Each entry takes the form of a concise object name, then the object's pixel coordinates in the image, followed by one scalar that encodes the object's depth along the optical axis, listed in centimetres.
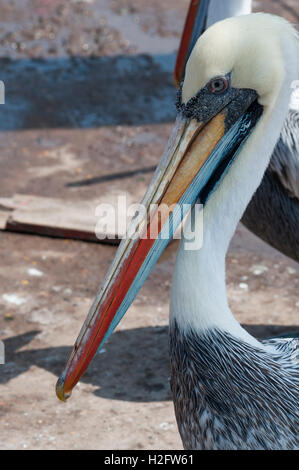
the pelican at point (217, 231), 270
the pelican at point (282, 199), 414
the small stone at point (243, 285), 538
